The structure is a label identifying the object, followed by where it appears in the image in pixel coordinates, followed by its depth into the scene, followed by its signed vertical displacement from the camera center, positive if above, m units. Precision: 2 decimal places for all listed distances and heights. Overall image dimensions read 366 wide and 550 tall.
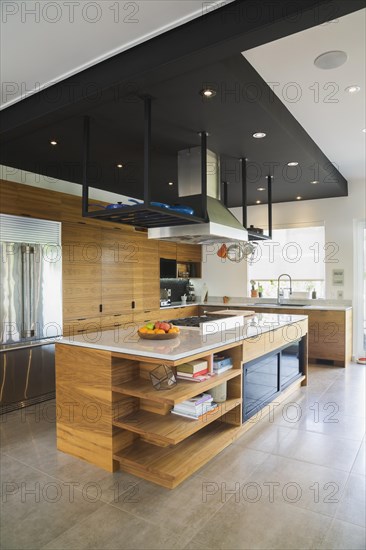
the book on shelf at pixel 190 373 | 2.77 -0.76
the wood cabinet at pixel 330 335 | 5.69 -0.98
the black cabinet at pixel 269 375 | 3.38 -1.08
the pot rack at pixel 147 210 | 2.72 +0.47
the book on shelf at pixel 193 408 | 2.73 -1.00
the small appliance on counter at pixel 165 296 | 7.05 -0.46
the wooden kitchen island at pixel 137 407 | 2.54 -1.02
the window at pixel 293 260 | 6.55 +0.20
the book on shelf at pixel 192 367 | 2.77 -0.71
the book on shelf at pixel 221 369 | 3.01 -0.80
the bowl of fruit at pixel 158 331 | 3.01 -0.48
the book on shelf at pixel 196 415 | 2.72 -1.05
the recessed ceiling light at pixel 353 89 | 3.05 +1.49
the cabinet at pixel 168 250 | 6.52 +0.39
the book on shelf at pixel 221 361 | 3.03 -0.74
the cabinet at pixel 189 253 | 7.10 +0.37
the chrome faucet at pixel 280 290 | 6.70 -0.33
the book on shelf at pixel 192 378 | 2.77 -0.79
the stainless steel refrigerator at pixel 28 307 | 3.92 -0.39
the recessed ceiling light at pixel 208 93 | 2.60 +1.26
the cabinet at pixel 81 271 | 4.62 +0.01
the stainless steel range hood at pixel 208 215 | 3.56 +0.56
